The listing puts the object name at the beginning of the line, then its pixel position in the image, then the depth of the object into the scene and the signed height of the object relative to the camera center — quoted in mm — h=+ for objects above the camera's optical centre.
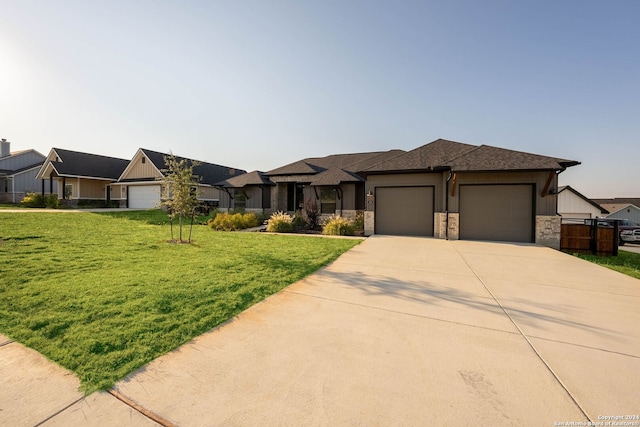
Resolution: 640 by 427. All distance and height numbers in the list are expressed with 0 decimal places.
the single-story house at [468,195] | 10234 +801
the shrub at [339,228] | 12828 -857
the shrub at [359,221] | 14258 -546
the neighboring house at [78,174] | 23375 +3323
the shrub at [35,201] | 21439 +594
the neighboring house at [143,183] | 23625 +2546
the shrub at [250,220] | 15266 -603
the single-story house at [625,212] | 35962 +416
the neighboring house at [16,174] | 26797 +3754
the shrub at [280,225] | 13570 -763
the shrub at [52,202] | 21516 +533
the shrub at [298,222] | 14134 -626
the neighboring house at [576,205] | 32050 +1208
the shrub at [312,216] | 14547 -276
